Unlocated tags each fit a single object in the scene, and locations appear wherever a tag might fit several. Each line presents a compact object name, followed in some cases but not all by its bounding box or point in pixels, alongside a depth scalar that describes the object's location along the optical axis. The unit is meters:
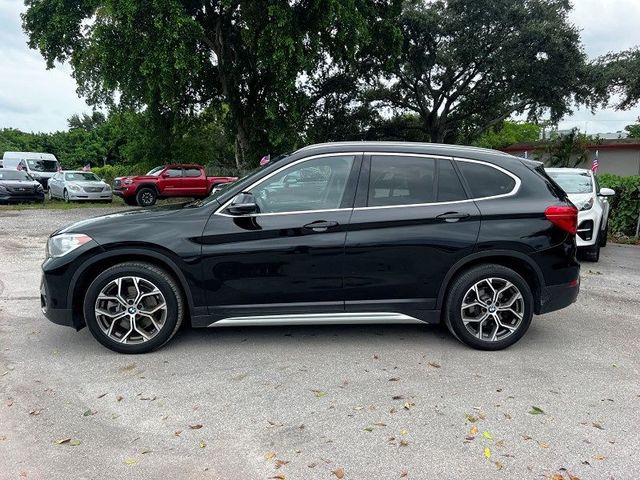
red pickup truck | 20.16
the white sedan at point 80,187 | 21.47
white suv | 8.61
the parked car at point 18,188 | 19.88
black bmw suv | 4.20
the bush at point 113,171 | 37.52
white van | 27.56
